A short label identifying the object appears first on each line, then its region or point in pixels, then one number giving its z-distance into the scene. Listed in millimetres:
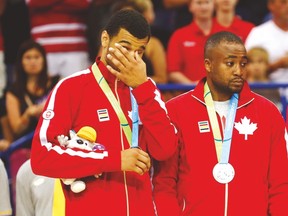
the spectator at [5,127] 17344
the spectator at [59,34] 18812
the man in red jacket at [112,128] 9977
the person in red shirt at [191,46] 17672
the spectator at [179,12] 19687
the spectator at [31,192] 11914
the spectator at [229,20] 18375
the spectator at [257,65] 16859
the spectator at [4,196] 11781
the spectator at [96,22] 18625
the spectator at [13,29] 19859
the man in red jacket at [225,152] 10812
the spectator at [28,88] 17000
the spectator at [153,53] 17312
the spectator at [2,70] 18781
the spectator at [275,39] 17219
